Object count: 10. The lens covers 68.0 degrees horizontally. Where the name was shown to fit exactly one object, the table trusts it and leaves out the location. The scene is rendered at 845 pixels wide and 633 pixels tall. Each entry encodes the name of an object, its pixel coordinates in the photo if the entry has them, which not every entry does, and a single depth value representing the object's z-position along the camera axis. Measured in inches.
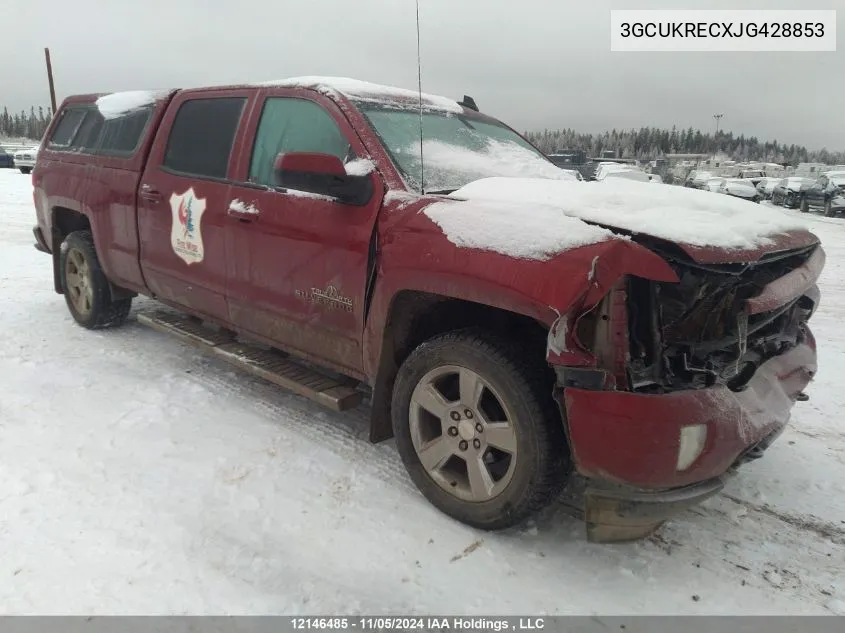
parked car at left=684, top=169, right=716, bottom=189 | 1408.8
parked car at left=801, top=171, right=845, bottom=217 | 796.0
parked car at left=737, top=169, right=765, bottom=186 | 2162.9
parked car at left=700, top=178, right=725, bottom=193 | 1233.0
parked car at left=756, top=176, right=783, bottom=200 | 1184.1
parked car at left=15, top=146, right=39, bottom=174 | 1095.1
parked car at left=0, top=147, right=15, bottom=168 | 1282.0
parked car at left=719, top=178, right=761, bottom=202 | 1097.7
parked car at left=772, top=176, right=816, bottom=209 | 914.7
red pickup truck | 86.6
